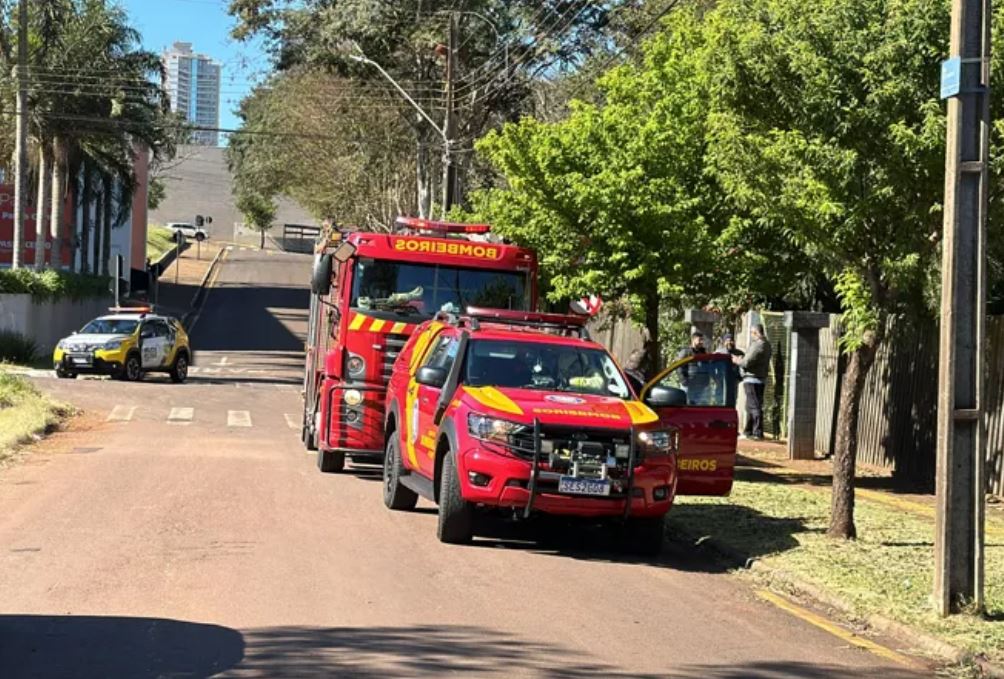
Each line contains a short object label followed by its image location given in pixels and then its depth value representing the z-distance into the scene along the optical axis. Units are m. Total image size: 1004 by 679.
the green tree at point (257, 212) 98.34
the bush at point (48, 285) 39.50
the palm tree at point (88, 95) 43.66
